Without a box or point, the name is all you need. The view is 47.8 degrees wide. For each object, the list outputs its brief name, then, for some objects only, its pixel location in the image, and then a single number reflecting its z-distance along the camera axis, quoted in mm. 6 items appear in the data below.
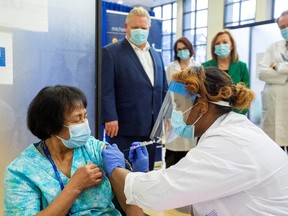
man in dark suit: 2248
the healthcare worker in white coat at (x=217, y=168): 1064
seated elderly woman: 1225
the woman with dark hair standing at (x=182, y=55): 3189
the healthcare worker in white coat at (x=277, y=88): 2863
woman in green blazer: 2819
